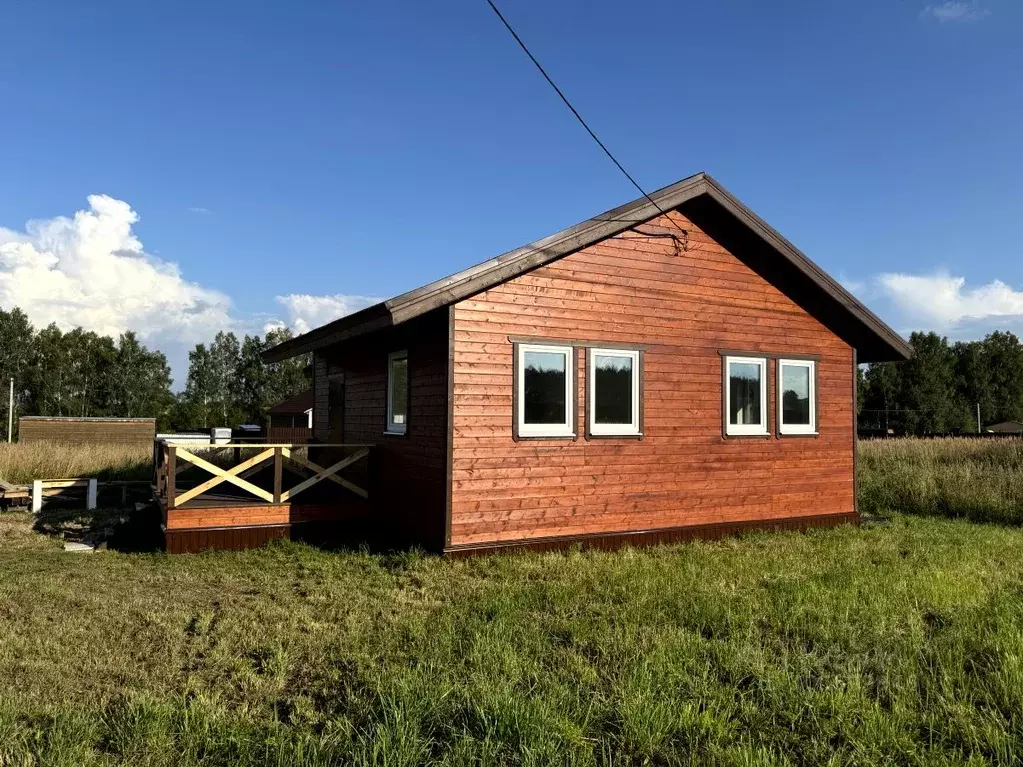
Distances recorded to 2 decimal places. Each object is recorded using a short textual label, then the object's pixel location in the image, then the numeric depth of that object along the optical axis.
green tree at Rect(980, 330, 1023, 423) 69.00
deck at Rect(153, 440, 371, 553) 9.01
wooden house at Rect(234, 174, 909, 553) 8.48
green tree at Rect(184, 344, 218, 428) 72.62
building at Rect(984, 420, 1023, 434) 62.08
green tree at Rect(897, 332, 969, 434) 62.69
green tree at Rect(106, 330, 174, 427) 61.56
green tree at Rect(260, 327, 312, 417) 68.56
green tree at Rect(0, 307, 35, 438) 54.91
